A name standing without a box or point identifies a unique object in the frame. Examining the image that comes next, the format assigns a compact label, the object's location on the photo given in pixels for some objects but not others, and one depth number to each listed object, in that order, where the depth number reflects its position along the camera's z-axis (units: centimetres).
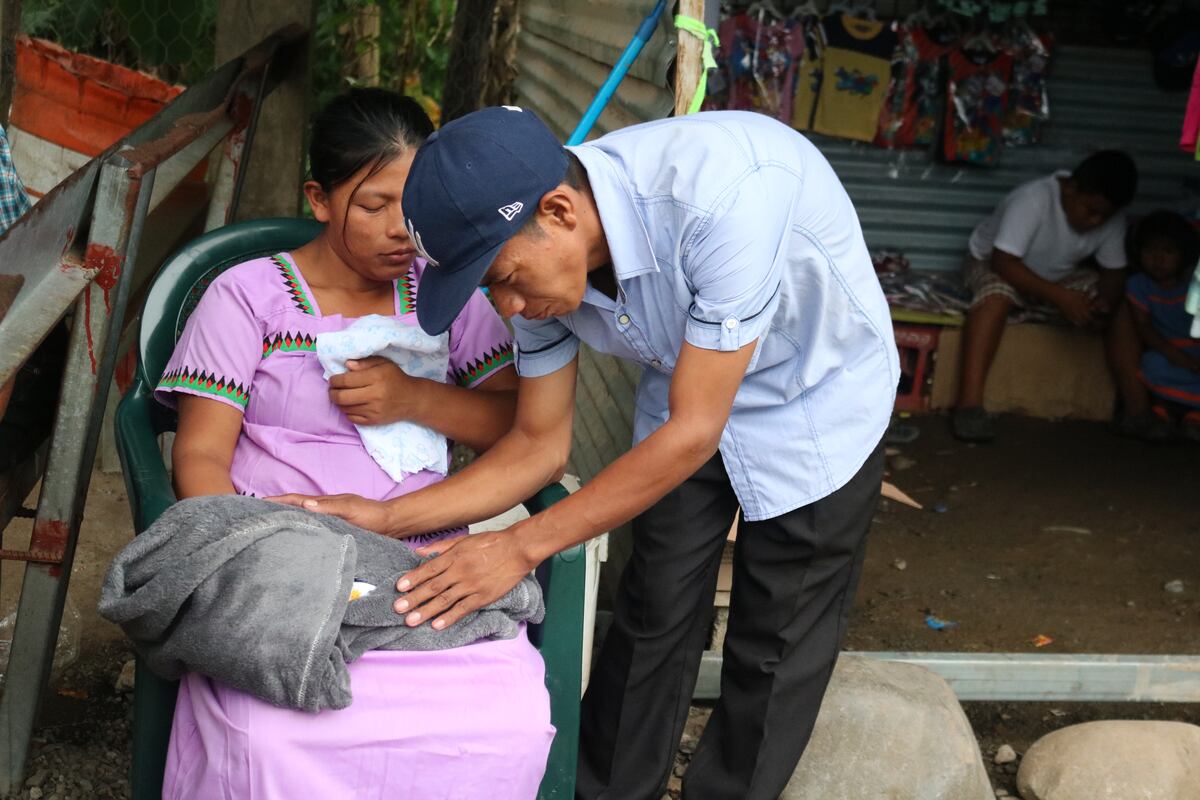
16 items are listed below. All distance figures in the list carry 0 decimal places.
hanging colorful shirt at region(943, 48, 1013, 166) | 597
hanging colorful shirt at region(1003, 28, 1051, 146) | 596
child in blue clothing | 550
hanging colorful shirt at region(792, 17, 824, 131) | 596
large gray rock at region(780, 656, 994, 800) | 279
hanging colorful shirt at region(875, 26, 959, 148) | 599
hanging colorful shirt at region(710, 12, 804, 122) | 588
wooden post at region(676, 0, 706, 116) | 267
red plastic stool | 578
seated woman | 179
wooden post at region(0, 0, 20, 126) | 406
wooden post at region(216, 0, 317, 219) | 396
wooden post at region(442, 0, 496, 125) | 656
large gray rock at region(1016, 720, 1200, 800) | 284
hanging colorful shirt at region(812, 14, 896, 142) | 596
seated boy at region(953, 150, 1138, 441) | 562
